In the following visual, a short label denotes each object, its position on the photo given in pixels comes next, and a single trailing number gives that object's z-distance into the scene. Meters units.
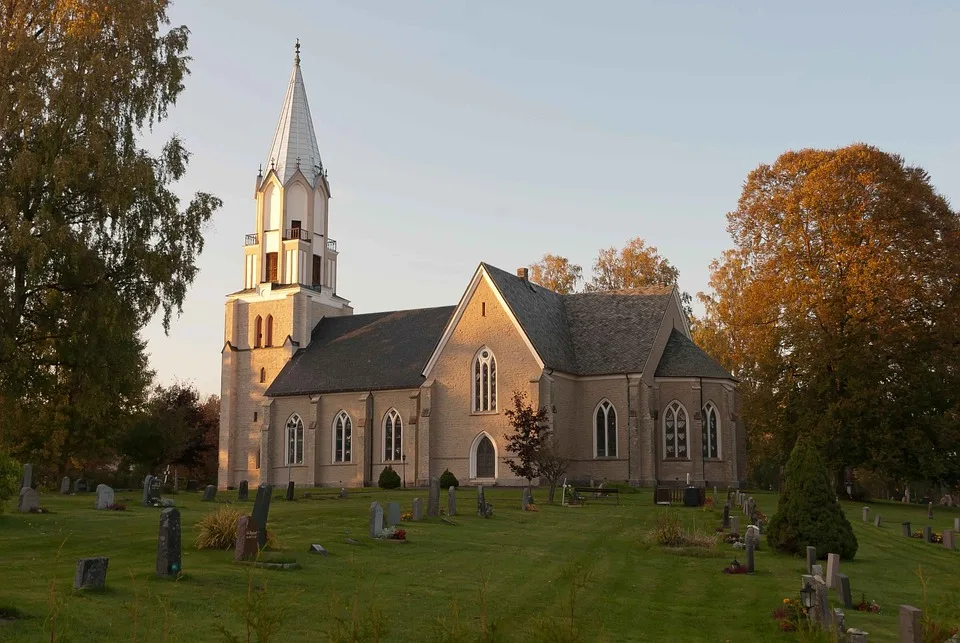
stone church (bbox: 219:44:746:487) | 50.22
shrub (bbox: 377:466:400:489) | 49.50
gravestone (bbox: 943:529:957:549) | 27.78
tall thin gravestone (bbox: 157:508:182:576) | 15.91
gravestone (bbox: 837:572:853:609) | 15.86
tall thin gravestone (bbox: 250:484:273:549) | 18.84
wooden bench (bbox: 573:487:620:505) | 41.01
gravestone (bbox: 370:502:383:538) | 23.09
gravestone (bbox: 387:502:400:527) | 24.91
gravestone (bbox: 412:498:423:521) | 28.05
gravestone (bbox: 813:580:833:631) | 13.18
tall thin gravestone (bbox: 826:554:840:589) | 17.06
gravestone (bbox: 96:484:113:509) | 31.10
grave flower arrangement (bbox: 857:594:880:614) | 15.75
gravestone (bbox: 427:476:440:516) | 29.34
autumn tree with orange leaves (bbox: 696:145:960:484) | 43.59
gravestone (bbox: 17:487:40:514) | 27.59
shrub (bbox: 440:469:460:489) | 48.43
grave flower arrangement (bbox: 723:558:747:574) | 19.70
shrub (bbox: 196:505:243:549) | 19.72
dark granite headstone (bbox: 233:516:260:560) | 18.17
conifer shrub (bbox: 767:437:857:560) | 22.14
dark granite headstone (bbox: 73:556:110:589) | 13.97
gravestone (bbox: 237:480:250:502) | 40.16
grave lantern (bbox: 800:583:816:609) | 13.64
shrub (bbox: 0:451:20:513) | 24.53
